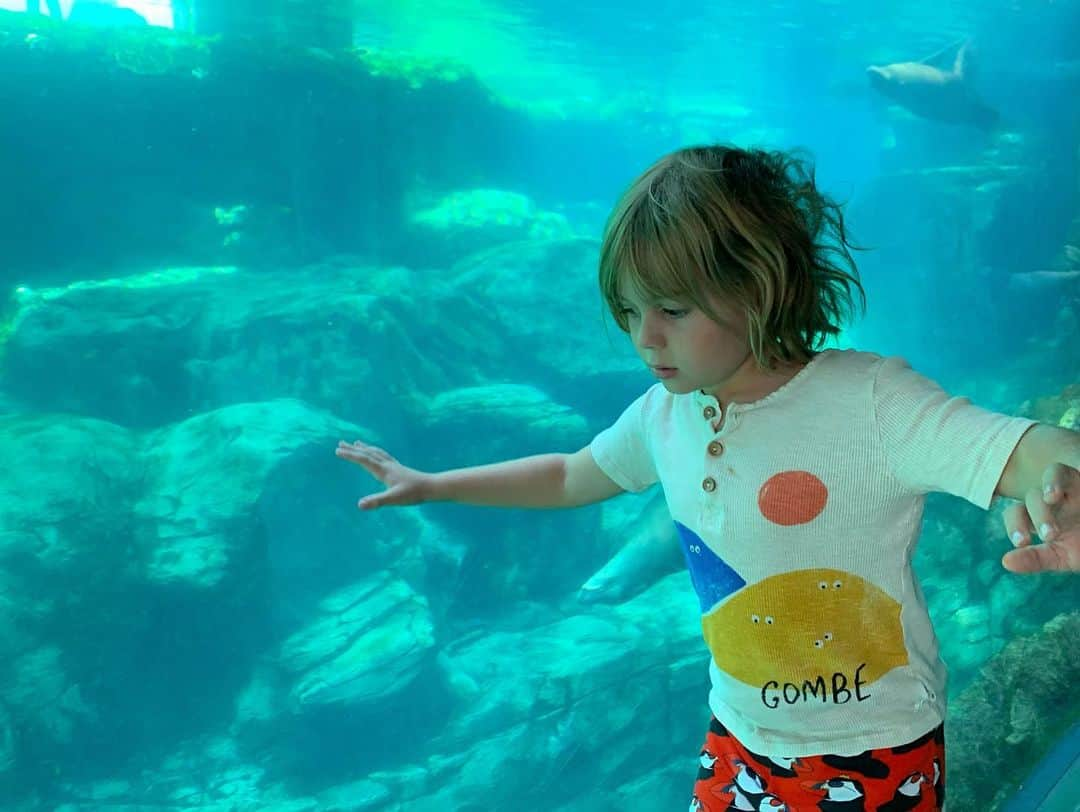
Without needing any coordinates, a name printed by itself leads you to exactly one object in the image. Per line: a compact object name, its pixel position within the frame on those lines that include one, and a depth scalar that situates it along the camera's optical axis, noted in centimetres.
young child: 120
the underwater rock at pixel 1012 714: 250
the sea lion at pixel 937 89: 1077
